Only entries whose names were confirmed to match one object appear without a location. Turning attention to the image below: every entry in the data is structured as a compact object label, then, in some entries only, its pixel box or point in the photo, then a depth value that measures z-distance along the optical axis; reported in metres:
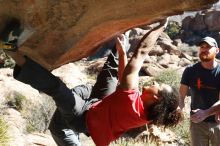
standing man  4.74
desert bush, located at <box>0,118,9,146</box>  5.87
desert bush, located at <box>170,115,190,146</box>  9.27
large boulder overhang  2.44
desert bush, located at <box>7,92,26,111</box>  10.46
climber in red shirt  3.19
